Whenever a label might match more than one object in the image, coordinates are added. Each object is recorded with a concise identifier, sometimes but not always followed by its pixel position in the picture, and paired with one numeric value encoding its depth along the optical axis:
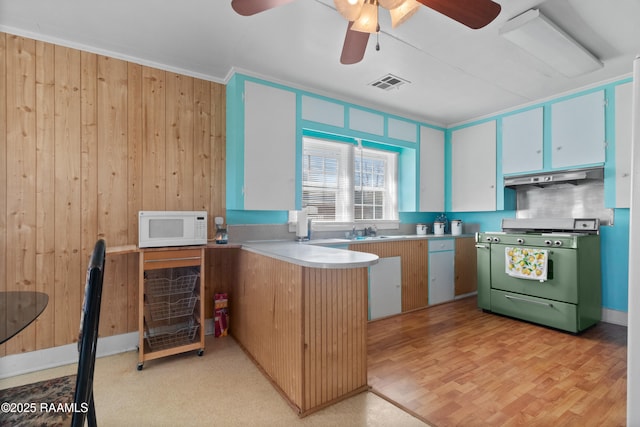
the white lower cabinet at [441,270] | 4.03
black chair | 0.98
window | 3.83
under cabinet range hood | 3.28
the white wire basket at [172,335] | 2.68
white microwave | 2.39
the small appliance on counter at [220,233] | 2.85
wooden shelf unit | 2.38
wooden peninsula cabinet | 1.83
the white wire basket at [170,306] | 2.88
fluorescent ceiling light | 2.22
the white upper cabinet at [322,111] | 3.38
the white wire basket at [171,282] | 2.86
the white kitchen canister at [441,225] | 4.62
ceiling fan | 1.50
